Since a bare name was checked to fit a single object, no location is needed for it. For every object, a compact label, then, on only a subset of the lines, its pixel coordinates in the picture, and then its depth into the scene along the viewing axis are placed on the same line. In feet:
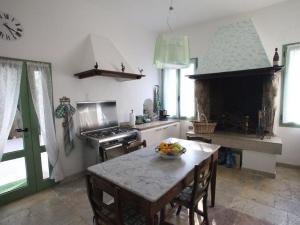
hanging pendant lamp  6.39
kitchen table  4.02
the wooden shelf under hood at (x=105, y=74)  9.28
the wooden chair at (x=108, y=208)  3.95
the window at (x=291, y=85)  10.34
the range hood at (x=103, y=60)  9.67
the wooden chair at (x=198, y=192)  5.06
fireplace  10.59
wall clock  7.34
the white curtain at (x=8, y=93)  7.35
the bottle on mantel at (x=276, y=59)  9.91
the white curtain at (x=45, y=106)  8.30
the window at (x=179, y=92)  14.39
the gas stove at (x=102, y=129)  9.26
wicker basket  12.06
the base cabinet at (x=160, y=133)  11.88
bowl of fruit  6.05
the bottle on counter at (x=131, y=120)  12.35
